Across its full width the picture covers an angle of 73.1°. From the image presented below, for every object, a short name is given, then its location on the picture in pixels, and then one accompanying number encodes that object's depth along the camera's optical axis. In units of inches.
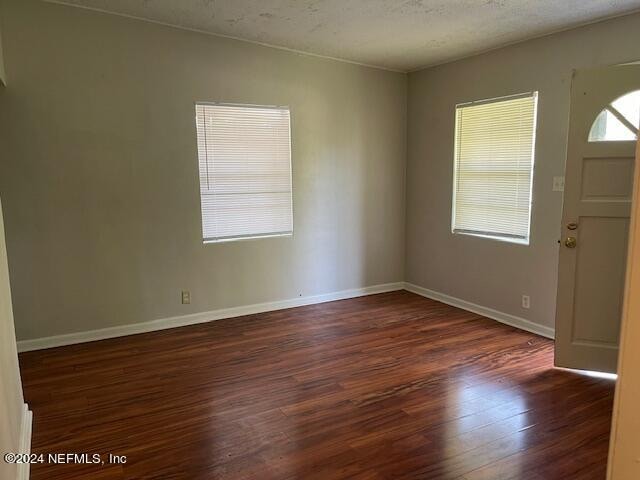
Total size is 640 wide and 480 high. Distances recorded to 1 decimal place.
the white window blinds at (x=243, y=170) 156.4
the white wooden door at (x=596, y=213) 107.3
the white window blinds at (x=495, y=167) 150.7
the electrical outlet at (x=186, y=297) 158.0
